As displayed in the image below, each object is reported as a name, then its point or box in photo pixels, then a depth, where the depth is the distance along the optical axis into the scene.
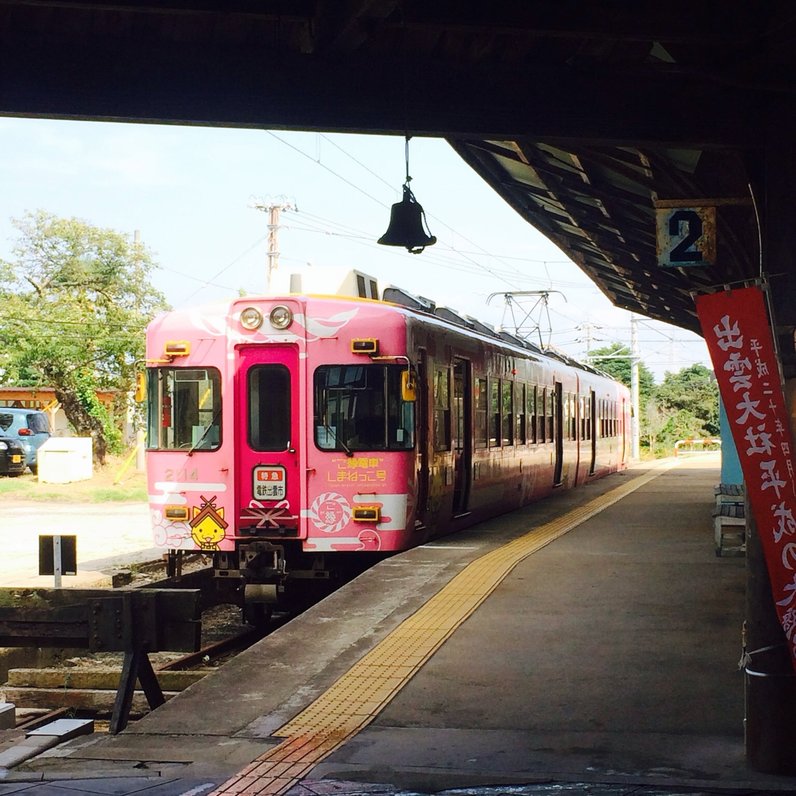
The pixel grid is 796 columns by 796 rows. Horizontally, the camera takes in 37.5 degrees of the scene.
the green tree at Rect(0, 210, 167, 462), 31.27
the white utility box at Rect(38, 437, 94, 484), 29.03
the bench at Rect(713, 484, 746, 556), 10.50
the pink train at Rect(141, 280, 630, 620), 10.05
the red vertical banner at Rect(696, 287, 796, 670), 4.66
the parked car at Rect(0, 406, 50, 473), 32.31
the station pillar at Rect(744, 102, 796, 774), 4.78
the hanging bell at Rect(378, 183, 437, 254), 5.98
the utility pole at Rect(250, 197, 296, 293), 31.28
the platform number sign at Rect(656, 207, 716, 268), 6.29
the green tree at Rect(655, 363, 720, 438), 63.19
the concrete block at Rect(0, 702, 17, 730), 6.79
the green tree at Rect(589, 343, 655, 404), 61.62
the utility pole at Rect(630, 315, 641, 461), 43.38
